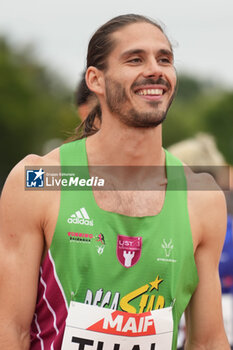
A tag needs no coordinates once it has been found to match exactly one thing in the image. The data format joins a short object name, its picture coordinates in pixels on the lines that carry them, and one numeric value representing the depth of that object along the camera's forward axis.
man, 6.97
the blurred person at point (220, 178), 11.05
